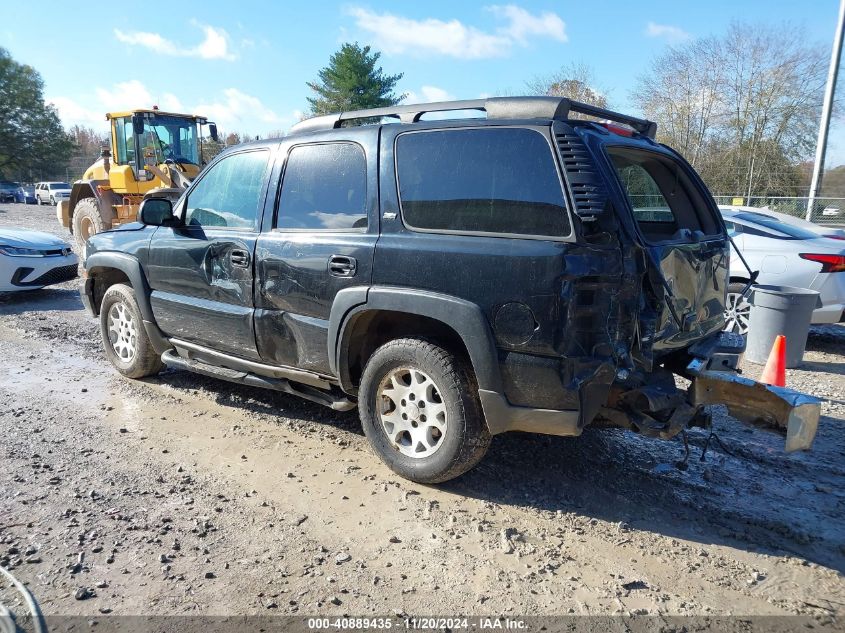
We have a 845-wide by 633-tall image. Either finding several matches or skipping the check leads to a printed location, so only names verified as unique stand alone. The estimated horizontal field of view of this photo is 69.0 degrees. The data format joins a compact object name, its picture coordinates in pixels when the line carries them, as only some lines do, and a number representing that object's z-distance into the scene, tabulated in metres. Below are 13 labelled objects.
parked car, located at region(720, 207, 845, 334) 6.84
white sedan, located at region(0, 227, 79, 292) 8.62
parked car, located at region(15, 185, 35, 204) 44.25
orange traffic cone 5.12
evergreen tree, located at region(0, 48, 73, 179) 58.75
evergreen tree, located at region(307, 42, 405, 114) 37.12
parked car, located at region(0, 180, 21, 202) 45.62
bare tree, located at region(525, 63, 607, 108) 29.49
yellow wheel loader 12.80
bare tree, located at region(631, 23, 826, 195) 25.97
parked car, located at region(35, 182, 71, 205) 40.44
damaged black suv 3.00
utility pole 16.30
